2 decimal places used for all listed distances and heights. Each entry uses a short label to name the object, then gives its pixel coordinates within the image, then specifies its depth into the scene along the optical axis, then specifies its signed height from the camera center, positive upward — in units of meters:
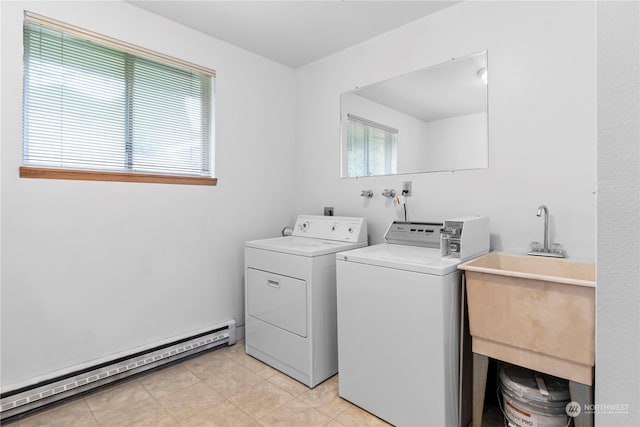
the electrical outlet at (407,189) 2.32 +0.17
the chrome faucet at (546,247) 1.67 -0.19
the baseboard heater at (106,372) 1.66 -1.00
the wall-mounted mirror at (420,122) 2.01 +0.67
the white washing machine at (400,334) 1.47 -0.63
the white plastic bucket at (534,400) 1.34 -0.83
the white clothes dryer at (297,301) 2.00 -0.61
